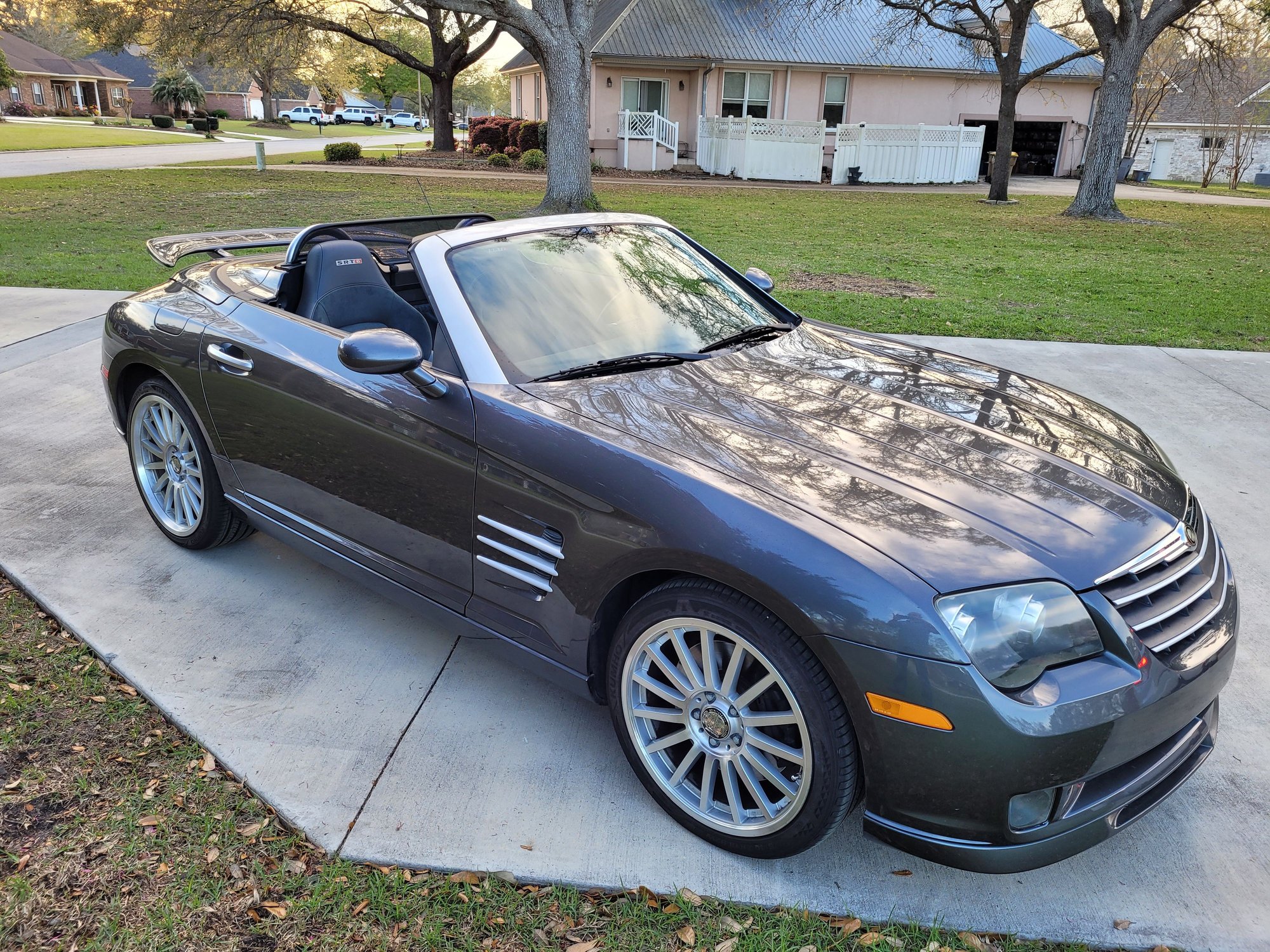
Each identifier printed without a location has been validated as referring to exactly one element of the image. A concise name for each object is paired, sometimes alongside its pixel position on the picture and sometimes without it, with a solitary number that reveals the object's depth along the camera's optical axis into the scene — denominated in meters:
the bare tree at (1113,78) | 17.75
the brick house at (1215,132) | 36.81
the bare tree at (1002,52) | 21.78
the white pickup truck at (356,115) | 83.88
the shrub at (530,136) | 30.08
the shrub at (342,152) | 29.72
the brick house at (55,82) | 70.69
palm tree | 72.06
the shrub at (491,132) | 33.16
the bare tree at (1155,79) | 37.84
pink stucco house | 28.53
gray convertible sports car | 2.10
